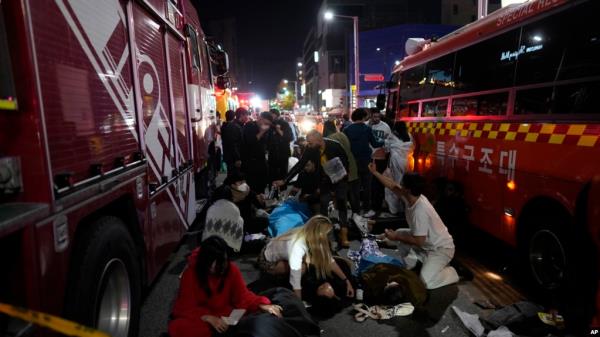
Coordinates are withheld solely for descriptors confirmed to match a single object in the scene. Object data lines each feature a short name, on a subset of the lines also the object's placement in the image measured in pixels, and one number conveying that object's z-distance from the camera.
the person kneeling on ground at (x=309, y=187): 6.15
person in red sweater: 3.27
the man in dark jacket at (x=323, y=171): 6.02
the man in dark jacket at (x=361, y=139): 7.22
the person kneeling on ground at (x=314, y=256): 4.10
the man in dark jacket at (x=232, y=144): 8.18
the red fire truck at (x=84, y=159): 1.94
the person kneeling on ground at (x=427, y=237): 4.68
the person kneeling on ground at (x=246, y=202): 5.40
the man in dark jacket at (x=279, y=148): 9.17
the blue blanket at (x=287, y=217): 5.98
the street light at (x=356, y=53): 21.35
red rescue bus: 3.67
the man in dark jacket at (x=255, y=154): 8.30
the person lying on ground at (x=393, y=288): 4.26
